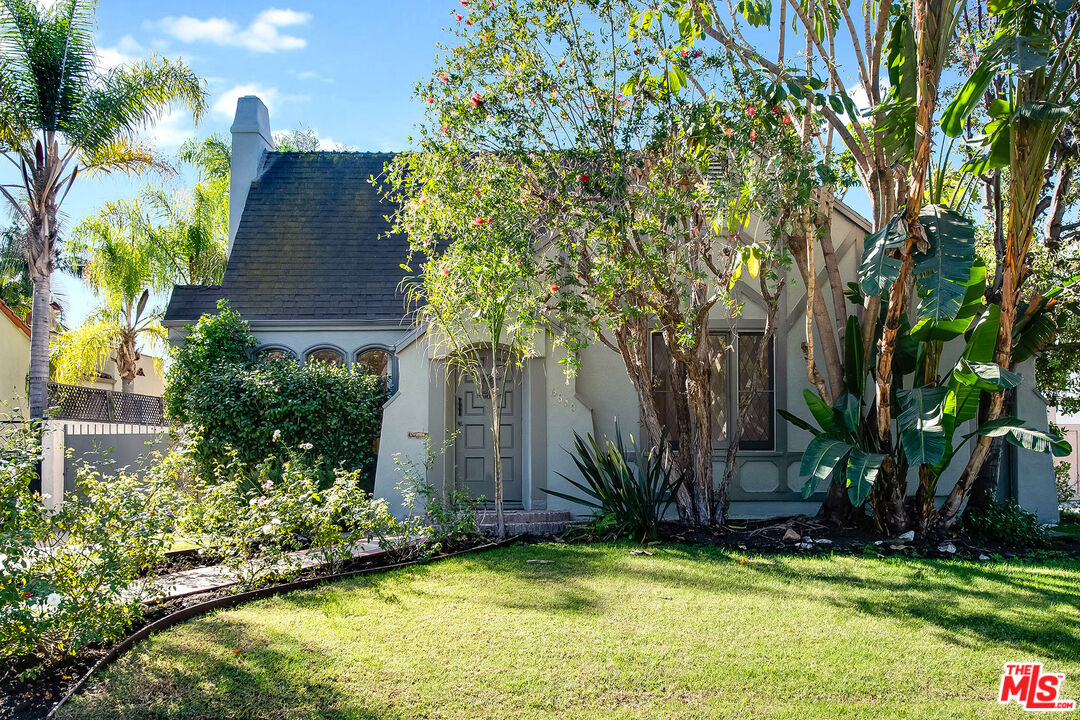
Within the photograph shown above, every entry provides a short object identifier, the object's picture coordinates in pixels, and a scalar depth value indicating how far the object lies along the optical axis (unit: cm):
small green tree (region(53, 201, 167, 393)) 2447
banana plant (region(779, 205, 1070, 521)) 766
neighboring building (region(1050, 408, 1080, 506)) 1566
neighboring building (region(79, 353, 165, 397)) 3031
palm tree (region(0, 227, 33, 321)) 3612
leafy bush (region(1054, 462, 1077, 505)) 1405
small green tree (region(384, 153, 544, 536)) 901
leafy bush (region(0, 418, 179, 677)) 473
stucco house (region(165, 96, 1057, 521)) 1105
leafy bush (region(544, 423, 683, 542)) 959
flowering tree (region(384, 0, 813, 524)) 894
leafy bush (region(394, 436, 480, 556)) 873
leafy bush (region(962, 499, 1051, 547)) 962
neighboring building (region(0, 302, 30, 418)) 1825
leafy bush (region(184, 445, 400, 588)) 700
